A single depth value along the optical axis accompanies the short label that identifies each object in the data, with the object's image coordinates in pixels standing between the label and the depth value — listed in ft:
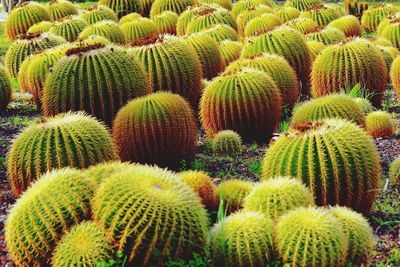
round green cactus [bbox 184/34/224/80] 33.35
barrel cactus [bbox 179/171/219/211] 18.37
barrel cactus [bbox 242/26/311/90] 33.06
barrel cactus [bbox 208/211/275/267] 15.76
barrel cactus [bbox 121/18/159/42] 41.39
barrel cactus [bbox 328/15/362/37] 42.62
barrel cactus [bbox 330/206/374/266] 16.31
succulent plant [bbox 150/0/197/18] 51.08
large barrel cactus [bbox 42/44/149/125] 25.67
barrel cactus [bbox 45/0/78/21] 50.21
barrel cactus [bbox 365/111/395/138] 26.99
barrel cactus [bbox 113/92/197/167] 23.68
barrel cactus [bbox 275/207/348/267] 15.48
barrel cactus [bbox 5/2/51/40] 48.37
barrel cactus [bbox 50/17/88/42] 41.52
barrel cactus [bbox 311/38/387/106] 30.96
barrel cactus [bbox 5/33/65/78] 36.72
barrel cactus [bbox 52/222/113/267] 15.26
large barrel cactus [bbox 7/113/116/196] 20.15
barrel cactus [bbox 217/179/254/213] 18.40
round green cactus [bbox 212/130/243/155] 25.61
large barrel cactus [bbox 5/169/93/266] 16.03
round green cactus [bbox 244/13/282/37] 42.09
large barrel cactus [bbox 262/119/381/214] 19.29
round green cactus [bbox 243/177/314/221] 16.88
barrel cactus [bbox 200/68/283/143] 26.58
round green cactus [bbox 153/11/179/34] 46.16
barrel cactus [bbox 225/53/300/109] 29.55
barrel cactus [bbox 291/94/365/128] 23.91
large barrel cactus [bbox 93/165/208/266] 15.43
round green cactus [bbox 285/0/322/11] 51.72
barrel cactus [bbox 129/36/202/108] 29.01
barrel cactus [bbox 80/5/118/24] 45.50
